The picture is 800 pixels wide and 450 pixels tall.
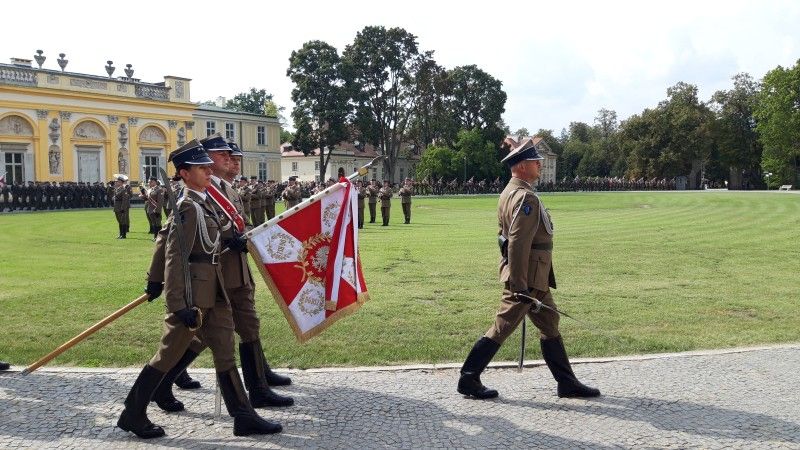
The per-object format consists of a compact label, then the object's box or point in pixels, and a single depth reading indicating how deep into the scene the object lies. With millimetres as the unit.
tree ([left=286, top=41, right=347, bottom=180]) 63188
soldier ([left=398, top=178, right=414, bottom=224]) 27516
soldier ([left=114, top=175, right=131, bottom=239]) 21031
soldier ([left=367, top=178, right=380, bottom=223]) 26750
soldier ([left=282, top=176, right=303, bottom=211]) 24672
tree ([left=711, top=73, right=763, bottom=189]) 90362
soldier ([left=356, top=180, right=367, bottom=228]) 24380
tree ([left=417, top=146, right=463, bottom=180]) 71562
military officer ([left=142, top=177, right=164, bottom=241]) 20984
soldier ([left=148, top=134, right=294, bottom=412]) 5453
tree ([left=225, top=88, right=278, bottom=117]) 105562
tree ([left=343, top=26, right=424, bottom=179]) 65062
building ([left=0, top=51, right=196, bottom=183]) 42875
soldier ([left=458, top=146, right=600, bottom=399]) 5555
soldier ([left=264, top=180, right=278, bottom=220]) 26438
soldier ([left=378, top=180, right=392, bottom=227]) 25984
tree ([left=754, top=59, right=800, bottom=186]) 76312
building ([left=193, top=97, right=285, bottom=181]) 59438
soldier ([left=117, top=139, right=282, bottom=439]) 4836
